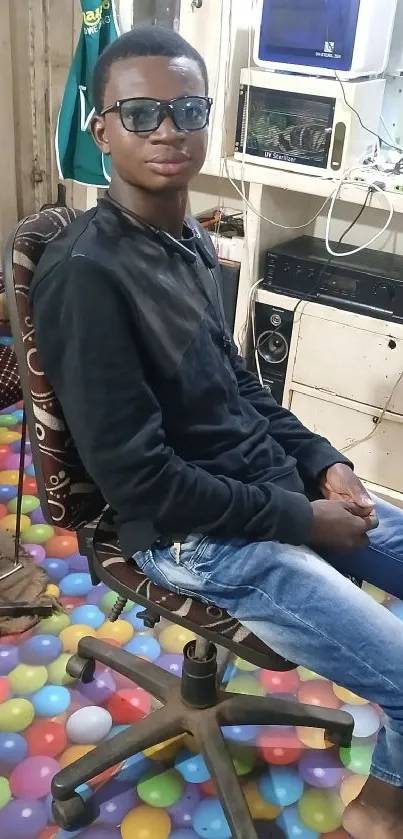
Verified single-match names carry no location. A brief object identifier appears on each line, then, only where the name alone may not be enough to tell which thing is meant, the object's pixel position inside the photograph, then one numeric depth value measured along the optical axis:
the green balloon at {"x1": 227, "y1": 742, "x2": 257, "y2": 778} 1.33
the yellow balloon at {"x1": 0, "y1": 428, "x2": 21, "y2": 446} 2.25
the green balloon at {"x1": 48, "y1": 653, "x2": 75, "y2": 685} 1.48
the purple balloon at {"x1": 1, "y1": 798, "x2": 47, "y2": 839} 1.20
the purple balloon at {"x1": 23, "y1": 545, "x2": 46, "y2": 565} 1.81
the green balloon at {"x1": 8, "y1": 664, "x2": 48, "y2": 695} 1.45
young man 0.94
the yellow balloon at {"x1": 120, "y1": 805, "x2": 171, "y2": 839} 1.20
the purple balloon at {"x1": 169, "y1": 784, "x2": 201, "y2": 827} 1.23
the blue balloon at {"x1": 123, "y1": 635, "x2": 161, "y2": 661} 1.55
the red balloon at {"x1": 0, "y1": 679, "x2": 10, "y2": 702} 1.43
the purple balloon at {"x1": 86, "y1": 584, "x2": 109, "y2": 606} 1.68
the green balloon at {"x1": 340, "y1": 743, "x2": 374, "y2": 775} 1.34
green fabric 1.91
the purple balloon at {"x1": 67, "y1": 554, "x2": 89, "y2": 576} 1.79
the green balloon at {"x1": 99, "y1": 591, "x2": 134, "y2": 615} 1.66
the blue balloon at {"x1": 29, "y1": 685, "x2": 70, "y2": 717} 1.41
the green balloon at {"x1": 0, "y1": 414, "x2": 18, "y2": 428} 2.34
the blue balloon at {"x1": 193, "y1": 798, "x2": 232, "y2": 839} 1.21
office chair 1.02
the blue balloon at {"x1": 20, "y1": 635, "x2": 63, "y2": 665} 1.52
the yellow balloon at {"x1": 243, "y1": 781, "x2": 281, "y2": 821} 1.25
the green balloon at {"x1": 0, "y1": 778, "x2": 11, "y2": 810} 1.24
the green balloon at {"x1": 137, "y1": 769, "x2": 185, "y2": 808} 1.26
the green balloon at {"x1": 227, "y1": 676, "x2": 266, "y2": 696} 1.49
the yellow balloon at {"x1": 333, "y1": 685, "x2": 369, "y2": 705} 1.49
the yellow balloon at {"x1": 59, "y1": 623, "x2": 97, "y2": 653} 1.56
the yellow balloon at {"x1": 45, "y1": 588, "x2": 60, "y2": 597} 1.69
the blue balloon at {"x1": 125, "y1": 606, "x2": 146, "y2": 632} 1.63
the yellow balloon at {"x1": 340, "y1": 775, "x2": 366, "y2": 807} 1.28
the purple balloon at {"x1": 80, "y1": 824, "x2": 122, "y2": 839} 1.20
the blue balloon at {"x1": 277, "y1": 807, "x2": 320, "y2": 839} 1.22
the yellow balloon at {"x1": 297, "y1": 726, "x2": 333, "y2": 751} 1.38
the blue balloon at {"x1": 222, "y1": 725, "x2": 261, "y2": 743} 1.39
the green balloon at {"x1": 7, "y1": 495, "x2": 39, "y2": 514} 1.97
